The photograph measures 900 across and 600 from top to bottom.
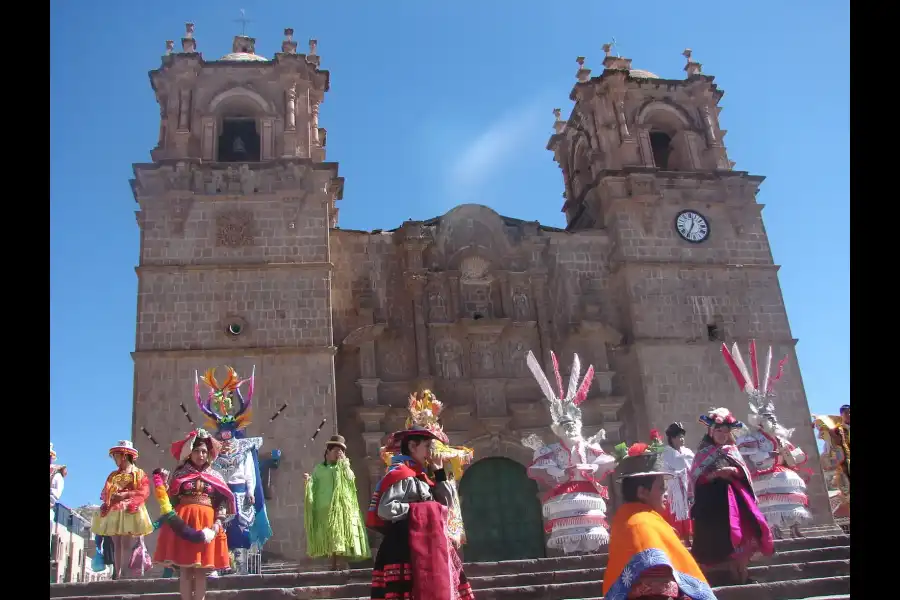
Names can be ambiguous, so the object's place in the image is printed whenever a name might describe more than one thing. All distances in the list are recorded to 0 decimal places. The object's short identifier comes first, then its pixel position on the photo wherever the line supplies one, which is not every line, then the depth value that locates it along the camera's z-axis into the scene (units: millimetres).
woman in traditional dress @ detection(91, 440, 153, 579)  9492
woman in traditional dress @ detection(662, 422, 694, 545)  11289
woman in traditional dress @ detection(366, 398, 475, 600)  5535
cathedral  16109
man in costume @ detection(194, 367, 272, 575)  10008
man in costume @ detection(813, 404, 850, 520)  12109
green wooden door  15867
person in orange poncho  4891
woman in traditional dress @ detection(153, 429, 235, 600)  7082
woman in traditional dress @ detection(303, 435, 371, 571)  10508
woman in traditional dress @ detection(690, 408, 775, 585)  7352
